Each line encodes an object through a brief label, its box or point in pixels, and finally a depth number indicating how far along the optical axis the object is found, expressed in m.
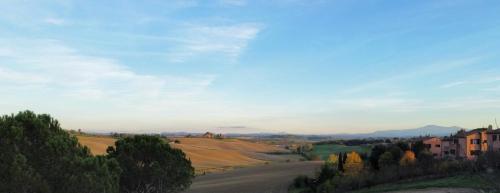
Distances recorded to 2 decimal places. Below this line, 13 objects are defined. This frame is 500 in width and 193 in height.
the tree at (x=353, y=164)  57.93
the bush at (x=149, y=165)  30.69
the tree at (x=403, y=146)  70.31
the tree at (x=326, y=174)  57.66
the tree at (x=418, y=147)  69.05
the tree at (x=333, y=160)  72.72
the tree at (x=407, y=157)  56.00
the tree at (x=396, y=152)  63.37
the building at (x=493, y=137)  71.38
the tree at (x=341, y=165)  60.96
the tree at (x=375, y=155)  65.19
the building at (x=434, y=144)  82.25
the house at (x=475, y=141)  74.75
